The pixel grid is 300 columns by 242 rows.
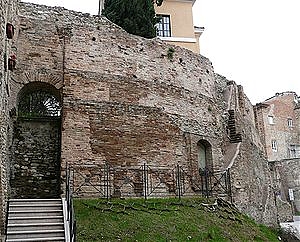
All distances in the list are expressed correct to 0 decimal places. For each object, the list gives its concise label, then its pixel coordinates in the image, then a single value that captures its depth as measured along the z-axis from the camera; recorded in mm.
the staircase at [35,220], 10273
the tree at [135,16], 21203
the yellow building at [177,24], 26031
